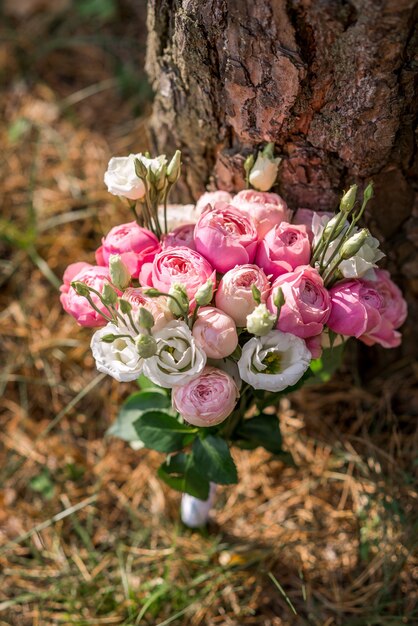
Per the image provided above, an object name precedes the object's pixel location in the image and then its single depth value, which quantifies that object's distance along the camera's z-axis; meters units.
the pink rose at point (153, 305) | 1.01
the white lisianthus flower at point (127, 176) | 1.10
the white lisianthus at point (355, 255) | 1.05
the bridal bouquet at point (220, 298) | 0.99
